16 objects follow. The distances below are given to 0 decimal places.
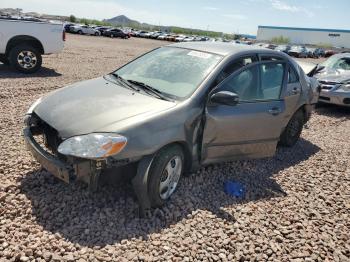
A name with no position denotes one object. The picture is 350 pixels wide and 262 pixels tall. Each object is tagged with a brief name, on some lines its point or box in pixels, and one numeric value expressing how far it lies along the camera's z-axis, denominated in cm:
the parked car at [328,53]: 5134
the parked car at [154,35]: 5694
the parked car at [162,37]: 5560
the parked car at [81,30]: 4322
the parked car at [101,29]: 4616
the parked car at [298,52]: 4181
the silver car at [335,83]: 863
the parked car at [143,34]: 5835
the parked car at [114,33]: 4588
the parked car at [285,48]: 4104
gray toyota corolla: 292
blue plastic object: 389
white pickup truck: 929
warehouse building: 8806
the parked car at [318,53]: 4603
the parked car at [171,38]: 5385
